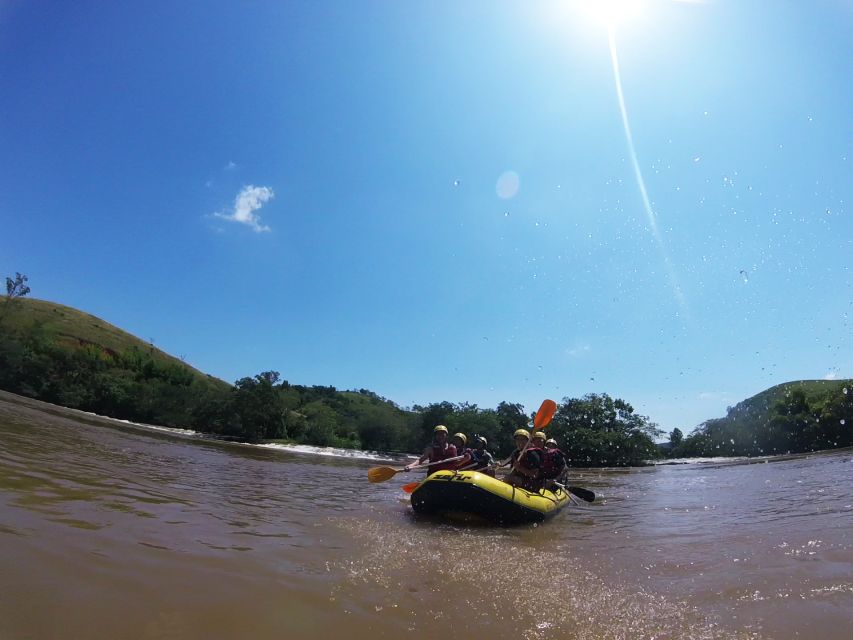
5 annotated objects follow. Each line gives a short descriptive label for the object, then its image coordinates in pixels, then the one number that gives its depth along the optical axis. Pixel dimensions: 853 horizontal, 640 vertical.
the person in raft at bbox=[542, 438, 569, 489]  10.74
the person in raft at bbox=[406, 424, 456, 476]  11.16
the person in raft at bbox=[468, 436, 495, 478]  10.48
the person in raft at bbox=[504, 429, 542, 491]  9.95
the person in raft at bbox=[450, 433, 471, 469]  11.41
